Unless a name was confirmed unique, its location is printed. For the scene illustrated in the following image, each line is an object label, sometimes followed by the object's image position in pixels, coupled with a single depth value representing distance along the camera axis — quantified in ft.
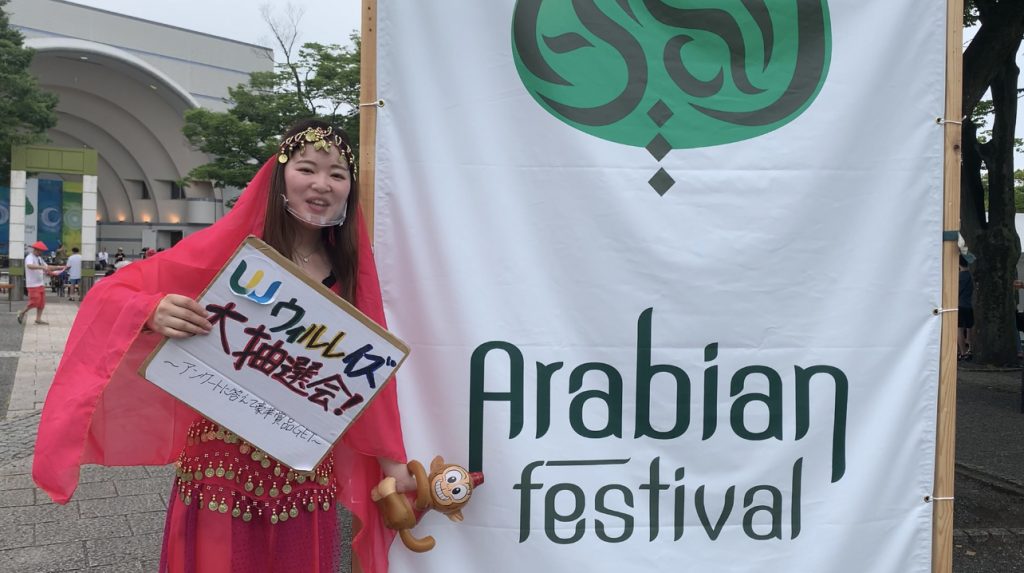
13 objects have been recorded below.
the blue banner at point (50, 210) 76.74
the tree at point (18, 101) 82.27
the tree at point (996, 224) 36.50
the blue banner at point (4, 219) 110.42
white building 127.03
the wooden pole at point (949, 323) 7.84
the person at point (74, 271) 67.72
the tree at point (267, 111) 84.74
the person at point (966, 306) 39.55
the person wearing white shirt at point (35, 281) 41.75
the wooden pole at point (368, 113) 7.32
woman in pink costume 5.96
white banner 7.42
